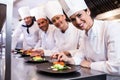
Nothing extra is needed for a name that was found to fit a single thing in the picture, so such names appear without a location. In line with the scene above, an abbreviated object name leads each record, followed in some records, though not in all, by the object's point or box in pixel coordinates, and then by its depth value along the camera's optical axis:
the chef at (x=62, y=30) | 2.13
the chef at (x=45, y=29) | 2.83
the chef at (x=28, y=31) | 3.35
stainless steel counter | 0.92
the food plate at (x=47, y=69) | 1.00
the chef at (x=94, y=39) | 1.21
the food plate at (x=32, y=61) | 1.54
